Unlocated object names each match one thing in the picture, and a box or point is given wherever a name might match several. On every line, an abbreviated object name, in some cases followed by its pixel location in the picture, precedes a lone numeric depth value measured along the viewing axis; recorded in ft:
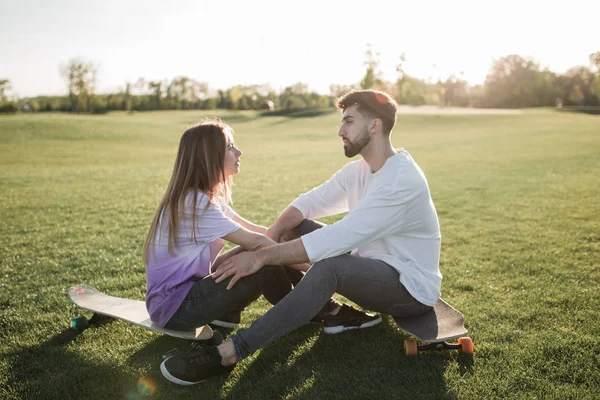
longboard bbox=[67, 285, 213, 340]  11.14
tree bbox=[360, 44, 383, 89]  242.17
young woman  10.77
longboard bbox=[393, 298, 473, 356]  10.71
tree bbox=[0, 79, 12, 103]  190.24
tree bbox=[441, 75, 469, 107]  268.00
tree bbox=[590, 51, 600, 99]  192.49
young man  10.07
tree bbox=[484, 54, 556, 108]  241.55
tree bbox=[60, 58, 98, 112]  213.87
